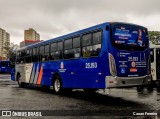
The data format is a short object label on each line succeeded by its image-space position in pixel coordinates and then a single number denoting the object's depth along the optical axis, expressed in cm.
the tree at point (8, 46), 10819
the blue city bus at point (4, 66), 5779
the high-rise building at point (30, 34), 14402
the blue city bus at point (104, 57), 1141
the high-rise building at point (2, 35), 18712
